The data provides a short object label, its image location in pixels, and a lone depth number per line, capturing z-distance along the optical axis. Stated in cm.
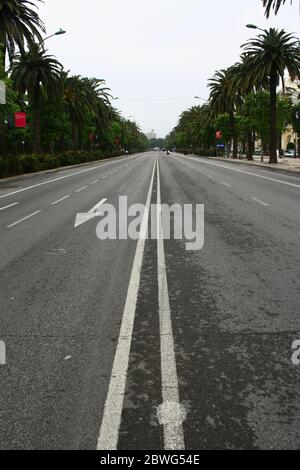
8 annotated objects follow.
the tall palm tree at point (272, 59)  4112
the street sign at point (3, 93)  2672
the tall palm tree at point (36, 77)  3981
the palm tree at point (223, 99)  6253
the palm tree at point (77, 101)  5466
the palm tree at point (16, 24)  2894
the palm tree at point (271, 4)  2945
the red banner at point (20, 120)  3552
